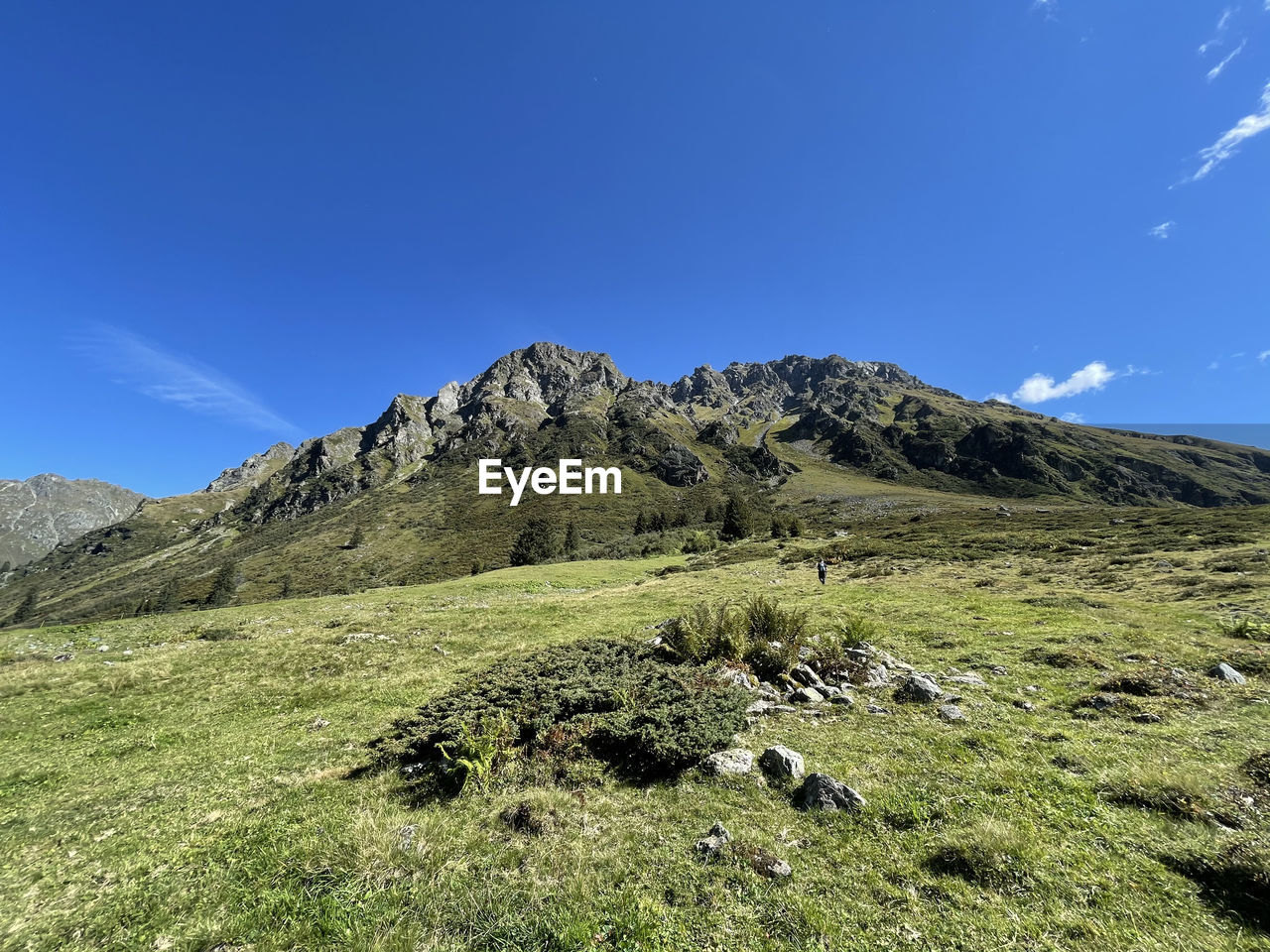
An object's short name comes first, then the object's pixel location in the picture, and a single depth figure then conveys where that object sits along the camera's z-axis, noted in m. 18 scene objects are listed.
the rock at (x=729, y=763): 7.66
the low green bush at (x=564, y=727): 7.97
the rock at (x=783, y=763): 7.49
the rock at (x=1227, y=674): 10.09
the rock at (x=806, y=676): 11.23
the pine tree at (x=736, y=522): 67.38
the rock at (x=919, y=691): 10.10
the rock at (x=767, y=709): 10.00
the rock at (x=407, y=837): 6.20
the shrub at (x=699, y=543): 60.38
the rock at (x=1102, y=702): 9.23
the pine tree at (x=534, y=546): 69.19
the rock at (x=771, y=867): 5.43
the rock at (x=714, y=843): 5.85
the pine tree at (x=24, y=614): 124.98
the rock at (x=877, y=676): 11.22
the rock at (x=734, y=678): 10.88
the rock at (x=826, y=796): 6.58
